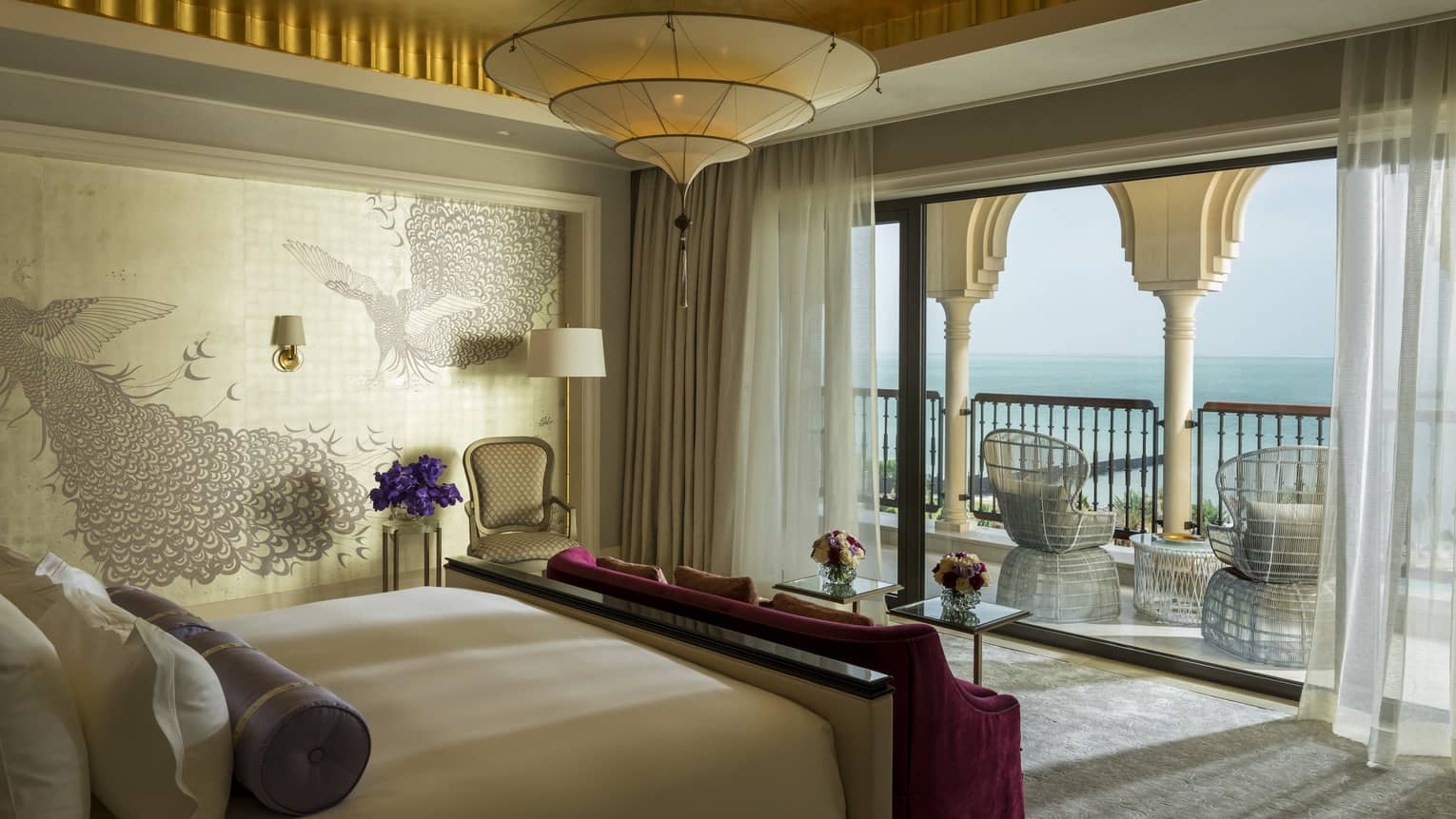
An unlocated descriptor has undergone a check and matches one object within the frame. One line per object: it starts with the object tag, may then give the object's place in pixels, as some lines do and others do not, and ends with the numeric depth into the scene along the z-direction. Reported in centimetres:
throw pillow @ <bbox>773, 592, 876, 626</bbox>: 270
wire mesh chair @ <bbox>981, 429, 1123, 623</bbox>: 516
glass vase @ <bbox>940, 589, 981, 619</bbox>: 372
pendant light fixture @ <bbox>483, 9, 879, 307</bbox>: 271
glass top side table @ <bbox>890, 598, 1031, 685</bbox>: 362
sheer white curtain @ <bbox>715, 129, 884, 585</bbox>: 536
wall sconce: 495
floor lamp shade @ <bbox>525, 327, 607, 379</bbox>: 559
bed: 195
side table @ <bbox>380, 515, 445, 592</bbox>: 520
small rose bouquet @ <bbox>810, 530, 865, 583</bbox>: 417
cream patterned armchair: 544
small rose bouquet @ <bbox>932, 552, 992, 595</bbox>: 370
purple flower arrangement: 516
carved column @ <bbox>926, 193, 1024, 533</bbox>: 562
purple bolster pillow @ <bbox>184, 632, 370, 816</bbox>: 177
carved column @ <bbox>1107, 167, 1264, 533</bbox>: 521
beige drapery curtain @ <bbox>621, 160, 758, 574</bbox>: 587
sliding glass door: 540
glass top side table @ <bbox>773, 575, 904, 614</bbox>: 413
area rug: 323
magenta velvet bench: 247
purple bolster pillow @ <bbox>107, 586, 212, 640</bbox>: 230
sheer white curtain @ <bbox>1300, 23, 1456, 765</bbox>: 359
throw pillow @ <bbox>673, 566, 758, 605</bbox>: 291
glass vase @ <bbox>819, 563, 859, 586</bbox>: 420
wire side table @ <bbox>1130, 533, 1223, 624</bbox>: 510
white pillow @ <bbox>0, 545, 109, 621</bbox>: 217
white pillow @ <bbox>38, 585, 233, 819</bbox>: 171
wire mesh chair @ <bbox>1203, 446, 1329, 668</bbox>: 436
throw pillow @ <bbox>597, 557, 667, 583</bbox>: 320
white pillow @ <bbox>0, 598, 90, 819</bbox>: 163
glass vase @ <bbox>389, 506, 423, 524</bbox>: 533
